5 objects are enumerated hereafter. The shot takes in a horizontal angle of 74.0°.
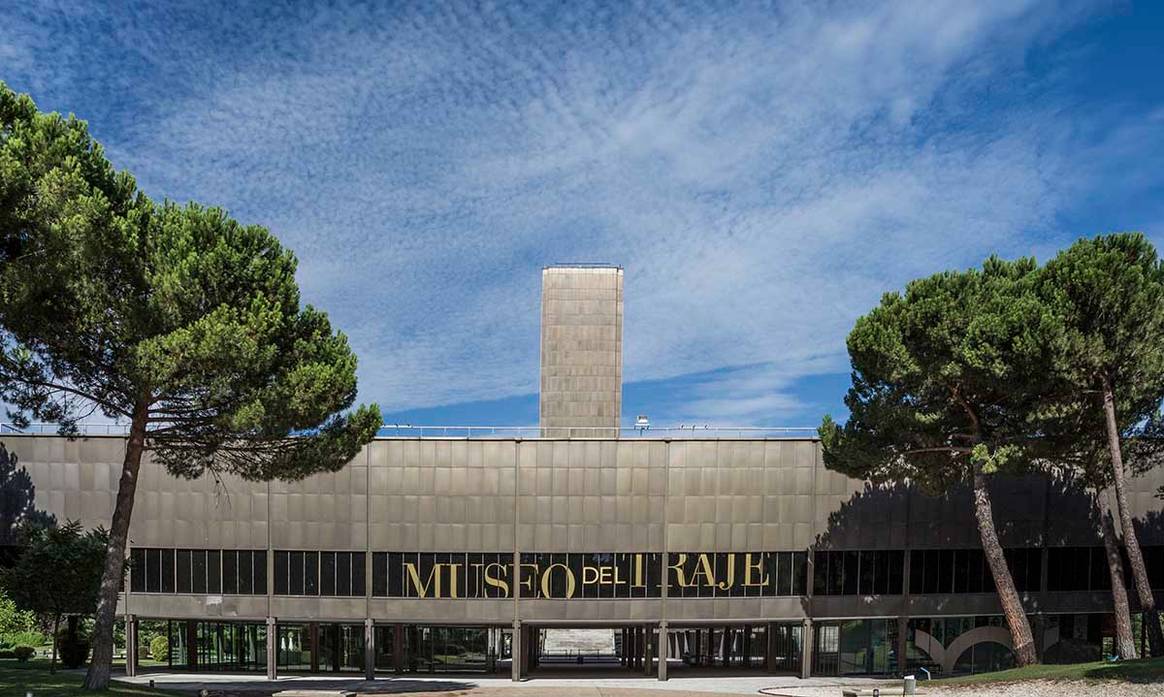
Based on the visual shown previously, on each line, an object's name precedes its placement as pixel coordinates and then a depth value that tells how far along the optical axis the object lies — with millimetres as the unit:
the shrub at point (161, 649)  39750
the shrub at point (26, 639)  41247
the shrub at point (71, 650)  34344
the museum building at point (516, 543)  36219
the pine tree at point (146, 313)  18312
